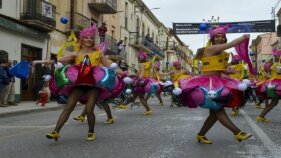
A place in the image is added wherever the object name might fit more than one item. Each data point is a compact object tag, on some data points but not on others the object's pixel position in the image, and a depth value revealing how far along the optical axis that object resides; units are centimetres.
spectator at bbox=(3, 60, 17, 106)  1864
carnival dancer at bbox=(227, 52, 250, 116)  1401
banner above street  4866
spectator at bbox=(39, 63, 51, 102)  2012
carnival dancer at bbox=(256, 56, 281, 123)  1134
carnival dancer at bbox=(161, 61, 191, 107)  1858
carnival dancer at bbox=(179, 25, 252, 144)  727
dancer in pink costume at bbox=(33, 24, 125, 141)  782
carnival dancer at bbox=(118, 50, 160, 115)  1445
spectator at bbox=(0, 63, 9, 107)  1813
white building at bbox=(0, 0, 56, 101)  2280
